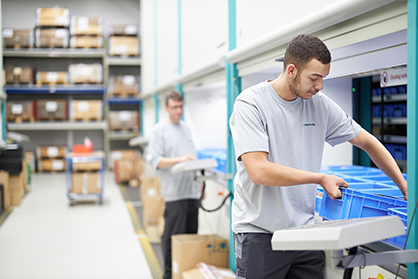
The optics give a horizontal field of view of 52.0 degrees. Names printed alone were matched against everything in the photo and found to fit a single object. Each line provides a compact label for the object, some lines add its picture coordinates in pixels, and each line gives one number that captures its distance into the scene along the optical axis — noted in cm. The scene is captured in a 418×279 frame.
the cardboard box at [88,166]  779
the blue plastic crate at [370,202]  190
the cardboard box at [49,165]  1145
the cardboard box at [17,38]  1116
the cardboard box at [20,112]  1103
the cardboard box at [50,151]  1145
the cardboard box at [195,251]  353
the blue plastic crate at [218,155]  412
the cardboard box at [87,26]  1134
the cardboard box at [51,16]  1116
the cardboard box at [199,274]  336
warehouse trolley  746
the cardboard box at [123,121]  1100
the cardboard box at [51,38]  1127
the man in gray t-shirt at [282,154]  177
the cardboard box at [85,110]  1113
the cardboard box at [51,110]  1109
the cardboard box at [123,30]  1098
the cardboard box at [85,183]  759
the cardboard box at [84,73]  1148
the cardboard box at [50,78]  1136
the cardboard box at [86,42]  1145
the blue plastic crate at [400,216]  175
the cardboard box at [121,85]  1107
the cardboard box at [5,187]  686
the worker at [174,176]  393
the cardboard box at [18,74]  1112
